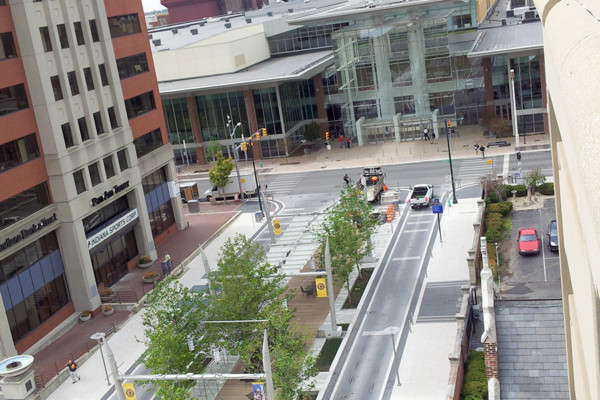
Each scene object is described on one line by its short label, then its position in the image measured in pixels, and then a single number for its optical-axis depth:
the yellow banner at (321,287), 38.41
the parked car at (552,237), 43.09
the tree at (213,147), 80.19
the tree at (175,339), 31.05
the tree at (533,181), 54.31
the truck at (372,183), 61.44
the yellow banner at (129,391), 29.58
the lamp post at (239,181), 67.61
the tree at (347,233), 42.56
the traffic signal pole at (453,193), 57.02
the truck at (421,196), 57.97
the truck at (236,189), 69.06
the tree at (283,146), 83.44
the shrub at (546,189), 53.96
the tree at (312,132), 86.00
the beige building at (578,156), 5.60
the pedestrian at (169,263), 50.59
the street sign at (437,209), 49.29
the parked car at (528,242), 43.06
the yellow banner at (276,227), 49.94
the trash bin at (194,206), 66.62
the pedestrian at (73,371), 38.31
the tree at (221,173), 67.31
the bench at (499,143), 72.19
